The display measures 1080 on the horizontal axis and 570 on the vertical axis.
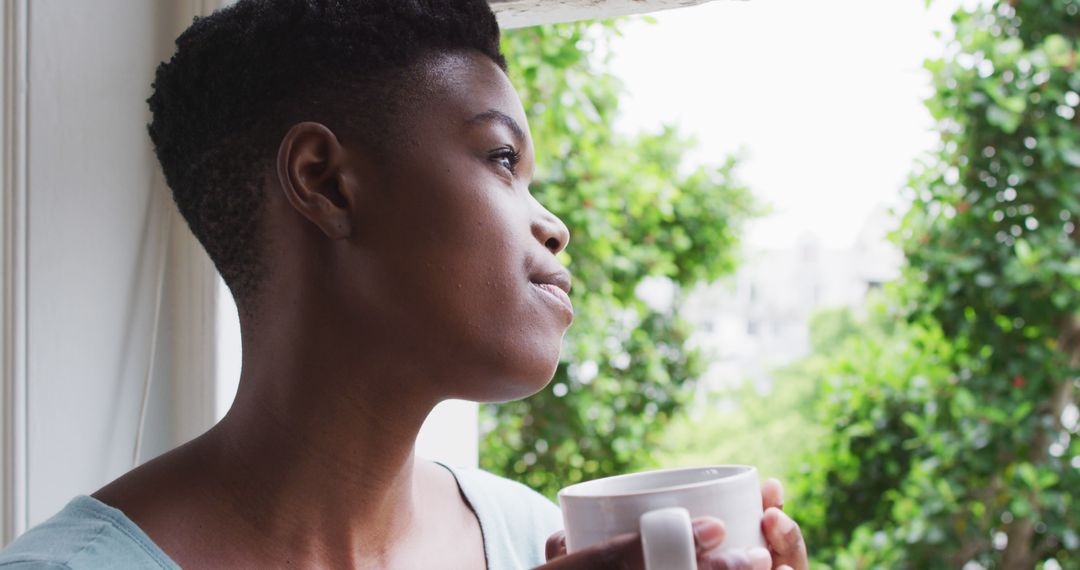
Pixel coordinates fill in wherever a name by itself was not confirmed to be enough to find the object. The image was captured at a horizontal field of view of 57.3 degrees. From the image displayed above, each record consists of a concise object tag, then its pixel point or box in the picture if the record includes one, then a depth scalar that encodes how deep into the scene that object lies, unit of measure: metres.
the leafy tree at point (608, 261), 2.62
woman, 0.74
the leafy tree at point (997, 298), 2.10
